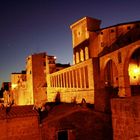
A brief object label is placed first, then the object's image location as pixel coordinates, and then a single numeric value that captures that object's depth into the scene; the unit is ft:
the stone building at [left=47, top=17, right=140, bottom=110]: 65.20
